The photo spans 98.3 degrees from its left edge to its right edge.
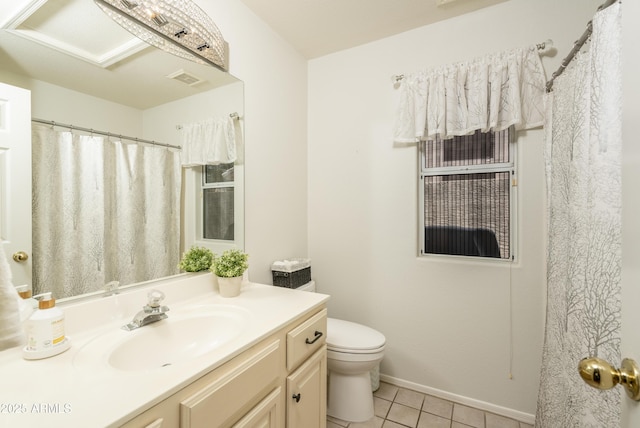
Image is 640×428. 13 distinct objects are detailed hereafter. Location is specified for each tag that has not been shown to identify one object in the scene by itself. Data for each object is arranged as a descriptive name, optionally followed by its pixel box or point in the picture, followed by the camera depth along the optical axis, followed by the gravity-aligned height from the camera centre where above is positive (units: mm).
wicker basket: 1799 -413
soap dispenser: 733 -330
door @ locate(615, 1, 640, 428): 426 +22
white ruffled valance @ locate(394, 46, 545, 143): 1536 +675
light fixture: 1031 +762
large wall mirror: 853 +432
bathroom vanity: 580 -411
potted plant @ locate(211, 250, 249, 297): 1304 -294
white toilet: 1541 -911
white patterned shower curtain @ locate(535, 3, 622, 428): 774 -69
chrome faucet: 970 -370
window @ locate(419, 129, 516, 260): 1685 +99
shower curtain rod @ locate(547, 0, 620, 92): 812 +646
